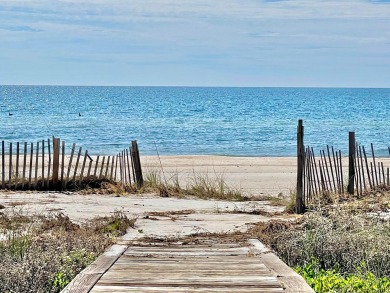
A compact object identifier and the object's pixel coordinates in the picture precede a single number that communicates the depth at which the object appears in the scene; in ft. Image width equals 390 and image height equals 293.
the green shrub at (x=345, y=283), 20.77
